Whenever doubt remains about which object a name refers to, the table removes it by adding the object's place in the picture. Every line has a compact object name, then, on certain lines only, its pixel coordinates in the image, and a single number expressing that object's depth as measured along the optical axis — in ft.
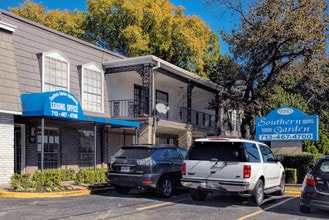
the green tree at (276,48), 66.85
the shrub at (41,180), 42.96
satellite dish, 67.75
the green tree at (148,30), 107.86
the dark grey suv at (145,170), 40.24
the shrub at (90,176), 49.06
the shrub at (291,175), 55.62
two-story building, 48.29
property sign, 56.39
